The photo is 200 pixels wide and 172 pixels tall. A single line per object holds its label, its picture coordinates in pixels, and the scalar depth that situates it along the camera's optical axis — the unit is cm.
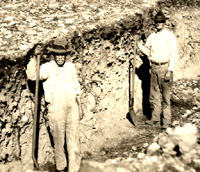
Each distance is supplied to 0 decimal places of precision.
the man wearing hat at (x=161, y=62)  581
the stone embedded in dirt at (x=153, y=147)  504
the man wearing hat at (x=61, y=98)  441
